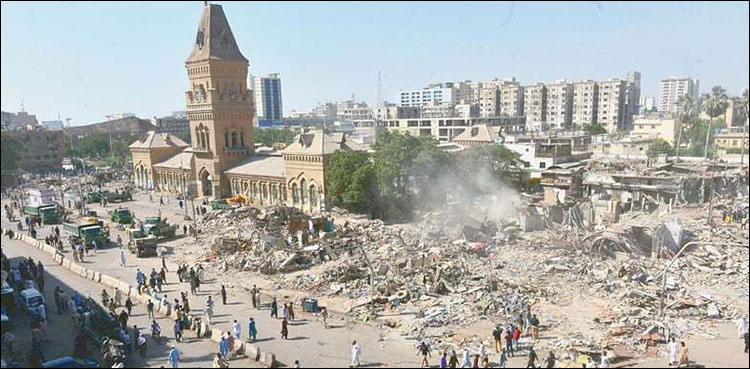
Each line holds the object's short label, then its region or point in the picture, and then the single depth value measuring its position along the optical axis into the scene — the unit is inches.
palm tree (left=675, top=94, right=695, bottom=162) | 3297.2
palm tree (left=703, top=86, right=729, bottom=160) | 2696.9
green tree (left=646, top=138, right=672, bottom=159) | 2677.2
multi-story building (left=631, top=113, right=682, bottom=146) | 3508.9
